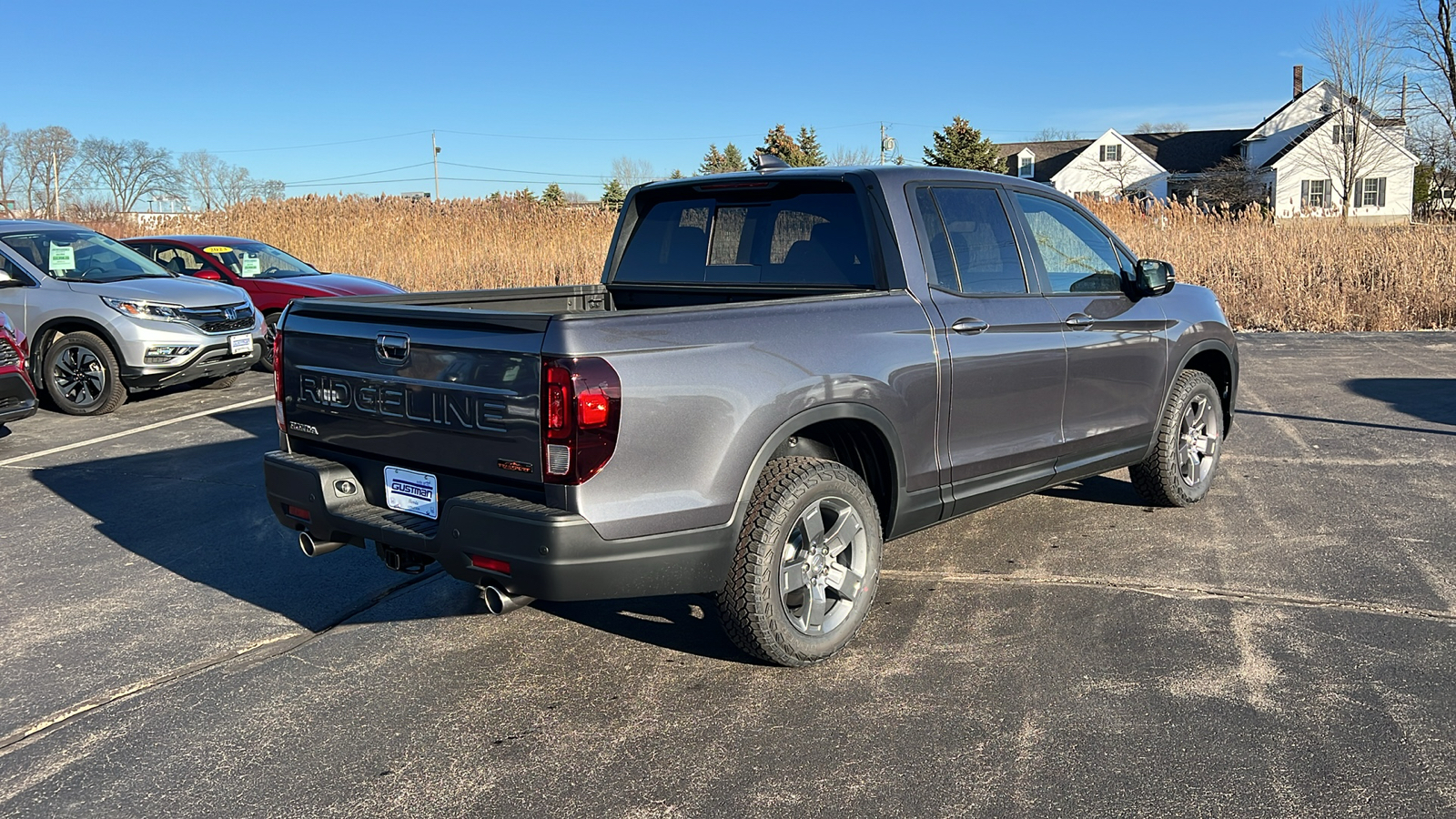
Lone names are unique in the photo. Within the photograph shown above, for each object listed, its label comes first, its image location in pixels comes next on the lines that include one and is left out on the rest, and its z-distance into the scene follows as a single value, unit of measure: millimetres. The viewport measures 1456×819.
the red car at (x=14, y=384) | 8469
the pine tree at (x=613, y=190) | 63341
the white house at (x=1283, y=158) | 48344
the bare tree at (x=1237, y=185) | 56719
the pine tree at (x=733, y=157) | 65031
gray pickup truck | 3592
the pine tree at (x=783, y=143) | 59994
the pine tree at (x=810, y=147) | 61781
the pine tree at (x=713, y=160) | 64000
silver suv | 10430
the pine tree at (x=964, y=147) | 52812
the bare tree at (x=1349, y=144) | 42656
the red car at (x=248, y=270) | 13383
